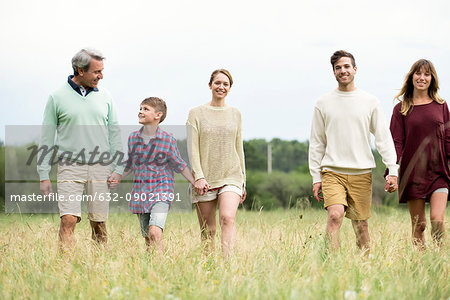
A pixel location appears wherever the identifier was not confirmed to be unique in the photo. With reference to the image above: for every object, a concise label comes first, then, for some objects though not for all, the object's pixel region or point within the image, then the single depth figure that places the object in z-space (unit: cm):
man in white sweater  1040
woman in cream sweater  1056
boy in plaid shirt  1006
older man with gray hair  1048
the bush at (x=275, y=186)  5003
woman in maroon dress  1134
